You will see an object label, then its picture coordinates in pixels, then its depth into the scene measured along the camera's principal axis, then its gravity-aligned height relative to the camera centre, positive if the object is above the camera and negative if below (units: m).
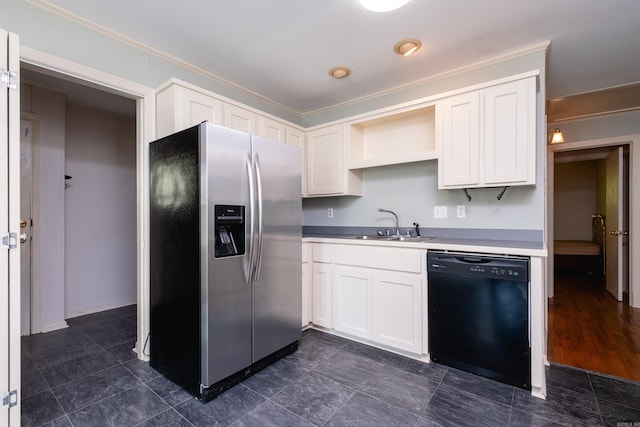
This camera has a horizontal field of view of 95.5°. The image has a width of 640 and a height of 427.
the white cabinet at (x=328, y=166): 3.12 +0.54
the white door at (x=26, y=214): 2.83 +0.02
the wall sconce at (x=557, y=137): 3.58 +0.93
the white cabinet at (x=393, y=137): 2.75 +0.81
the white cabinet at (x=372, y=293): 2.30 -0.69
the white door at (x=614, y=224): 3.87 -0.15
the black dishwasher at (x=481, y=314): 1.88 -0.70
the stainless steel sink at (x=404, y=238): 2.62 -0.23
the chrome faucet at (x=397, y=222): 2.96 -0.09
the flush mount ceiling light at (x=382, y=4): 1.67 +1.22
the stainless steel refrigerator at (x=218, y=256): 1.79 -0.28
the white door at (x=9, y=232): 1.41 -0.08
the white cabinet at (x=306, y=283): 2.82 -0.68
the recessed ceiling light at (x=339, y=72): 2.70 +1.35
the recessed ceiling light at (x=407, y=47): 2.26 +1.34
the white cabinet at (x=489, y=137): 2.15 +0.61
